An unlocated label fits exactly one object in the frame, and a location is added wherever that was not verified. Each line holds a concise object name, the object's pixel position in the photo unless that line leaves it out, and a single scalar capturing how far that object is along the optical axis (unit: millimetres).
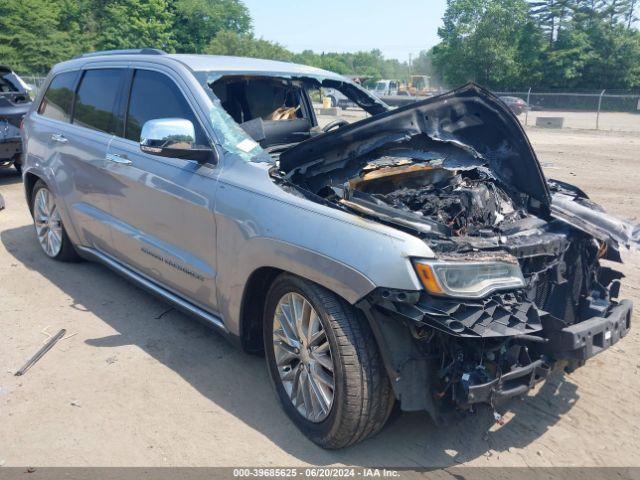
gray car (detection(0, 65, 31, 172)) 9328
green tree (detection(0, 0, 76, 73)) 41875
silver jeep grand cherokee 2643
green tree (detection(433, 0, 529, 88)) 47250
